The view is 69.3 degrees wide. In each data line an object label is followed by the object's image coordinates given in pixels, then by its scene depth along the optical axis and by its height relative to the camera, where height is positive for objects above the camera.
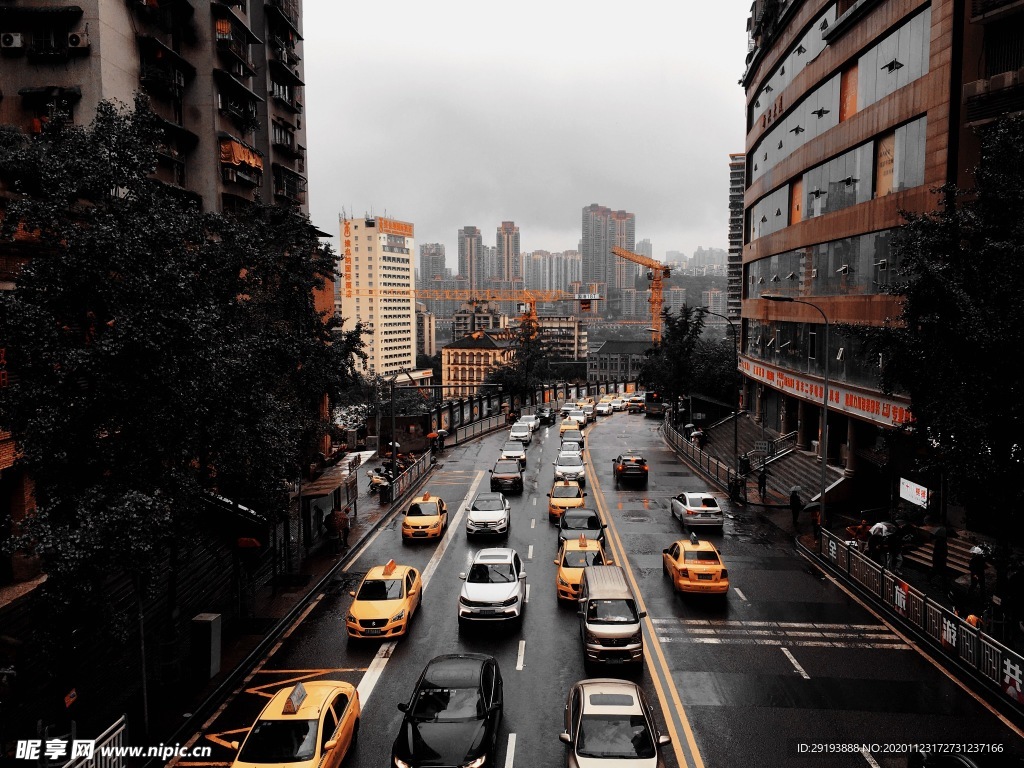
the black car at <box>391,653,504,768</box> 11.18 -6.17
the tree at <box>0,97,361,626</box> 11.08 -0.51
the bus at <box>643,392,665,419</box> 76.06 -7.75
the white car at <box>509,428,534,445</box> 53.72 -7.54
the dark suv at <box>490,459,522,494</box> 36.38 -7.32
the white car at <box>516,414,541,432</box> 60.34 -7.78
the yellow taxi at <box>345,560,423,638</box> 17.27 -6.60
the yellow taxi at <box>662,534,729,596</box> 20.14 -6.56
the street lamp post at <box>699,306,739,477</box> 39.84 -2.04
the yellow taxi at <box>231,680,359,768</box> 10.82 -6.07
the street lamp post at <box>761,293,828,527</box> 25.67 -4.11
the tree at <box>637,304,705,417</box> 61.03 -2.33
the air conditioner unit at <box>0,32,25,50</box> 29.75 +11.58
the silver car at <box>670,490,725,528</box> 28.48 -6.98
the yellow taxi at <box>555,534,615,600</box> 19.89 -6.46
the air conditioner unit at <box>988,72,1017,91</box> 22.70 +7.72
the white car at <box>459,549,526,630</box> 17.83 -6.42
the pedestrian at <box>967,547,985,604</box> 17.81 -5.85
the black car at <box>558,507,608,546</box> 24.66 -6.60
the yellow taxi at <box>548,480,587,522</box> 30.34 -6.97
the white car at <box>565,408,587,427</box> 66.77 -8.05
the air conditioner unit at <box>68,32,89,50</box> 29.20 +11.38
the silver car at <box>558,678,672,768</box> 10.77 -5.99
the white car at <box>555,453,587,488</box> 36.88 -7.06
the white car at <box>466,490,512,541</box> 27.20 -6.95
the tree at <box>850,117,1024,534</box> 14.21 -0.06
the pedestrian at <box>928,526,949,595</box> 20.23 -6.22
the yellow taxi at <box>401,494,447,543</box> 27.05 -7.01
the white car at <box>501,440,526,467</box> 43.59 -7.26
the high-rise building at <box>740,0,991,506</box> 24.41 +6.91
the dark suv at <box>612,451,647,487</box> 38.12 -7.12
